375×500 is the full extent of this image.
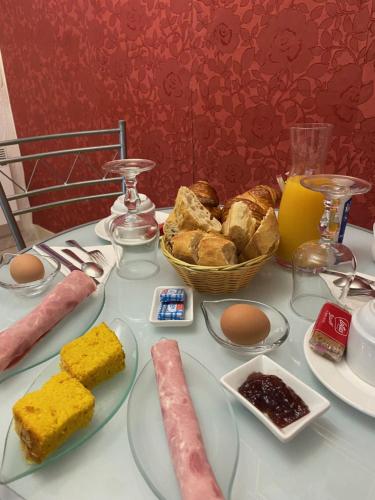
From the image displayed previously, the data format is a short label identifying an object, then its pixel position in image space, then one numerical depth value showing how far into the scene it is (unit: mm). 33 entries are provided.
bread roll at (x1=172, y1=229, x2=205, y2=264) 709
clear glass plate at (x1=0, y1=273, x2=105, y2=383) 587
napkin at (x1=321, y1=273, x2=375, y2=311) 706
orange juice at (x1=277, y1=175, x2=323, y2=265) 771
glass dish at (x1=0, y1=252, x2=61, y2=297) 745
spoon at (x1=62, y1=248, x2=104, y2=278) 831
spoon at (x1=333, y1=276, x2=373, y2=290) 708
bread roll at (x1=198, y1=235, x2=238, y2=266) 678
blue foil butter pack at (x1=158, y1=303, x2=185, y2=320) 659
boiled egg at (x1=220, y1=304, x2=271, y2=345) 589
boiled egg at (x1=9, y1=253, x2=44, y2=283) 768
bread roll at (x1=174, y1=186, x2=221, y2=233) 776
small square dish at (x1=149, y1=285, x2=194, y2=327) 651
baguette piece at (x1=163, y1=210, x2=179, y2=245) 787
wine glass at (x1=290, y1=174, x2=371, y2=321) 635
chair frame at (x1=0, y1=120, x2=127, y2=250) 1216
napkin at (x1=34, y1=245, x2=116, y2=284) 830
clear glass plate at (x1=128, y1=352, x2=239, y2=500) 410
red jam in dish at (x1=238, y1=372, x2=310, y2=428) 468
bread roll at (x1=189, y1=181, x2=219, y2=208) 886
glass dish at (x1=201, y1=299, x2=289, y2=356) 589
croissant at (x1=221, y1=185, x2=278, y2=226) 797
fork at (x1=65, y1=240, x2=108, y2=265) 882
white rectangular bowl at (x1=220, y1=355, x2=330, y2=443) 444
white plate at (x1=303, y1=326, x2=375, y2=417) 483
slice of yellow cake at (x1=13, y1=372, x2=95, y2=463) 424
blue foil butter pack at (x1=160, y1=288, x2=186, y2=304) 699
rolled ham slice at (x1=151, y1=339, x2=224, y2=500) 387
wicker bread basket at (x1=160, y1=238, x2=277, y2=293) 667
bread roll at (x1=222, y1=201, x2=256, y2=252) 727
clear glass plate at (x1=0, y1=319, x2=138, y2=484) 417
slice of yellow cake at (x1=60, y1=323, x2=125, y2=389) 519
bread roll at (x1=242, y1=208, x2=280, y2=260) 714
